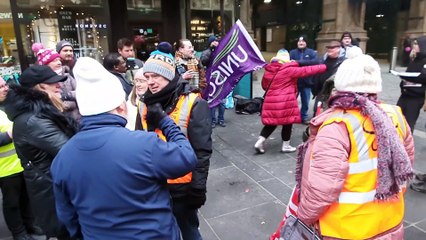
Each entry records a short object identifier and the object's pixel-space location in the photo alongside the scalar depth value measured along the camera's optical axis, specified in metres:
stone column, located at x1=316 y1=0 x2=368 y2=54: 13.68
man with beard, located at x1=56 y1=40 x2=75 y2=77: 4.72
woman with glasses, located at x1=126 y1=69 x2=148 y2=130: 3.02
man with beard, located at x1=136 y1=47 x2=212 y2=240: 2.38
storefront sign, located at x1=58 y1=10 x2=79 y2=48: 8.80
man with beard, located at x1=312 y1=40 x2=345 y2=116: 5.93
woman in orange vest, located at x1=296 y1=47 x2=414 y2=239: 1.82
